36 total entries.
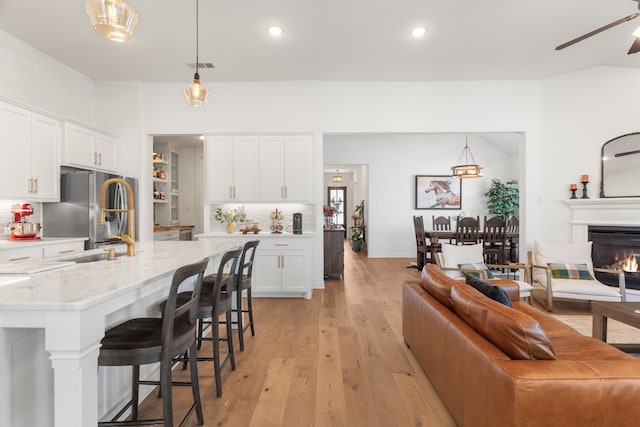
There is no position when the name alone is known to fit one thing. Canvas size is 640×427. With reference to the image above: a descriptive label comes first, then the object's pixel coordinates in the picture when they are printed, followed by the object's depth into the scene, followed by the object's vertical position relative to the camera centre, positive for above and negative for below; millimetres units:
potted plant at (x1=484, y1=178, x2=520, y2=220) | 8461 +316
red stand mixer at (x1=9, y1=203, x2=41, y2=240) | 3658 -136
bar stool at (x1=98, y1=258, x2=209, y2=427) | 1505 -596
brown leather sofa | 1260 -668
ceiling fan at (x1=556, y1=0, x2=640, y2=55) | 2627 +1445
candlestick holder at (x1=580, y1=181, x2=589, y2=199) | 4986 +316
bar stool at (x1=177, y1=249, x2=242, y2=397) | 2254 -643
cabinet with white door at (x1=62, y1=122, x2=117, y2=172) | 4215 +852
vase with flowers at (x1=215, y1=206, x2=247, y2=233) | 5352 -61
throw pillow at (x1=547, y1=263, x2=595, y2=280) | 4160 -729
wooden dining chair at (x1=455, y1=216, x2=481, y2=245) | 6355 -375
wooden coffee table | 2502 -789
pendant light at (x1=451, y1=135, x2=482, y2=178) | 6723 +804
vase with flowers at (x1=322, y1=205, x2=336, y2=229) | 6875 -61
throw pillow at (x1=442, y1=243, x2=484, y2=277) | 4254 -539
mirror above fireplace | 4805 +642
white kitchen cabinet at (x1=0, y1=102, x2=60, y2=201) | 3518 +642
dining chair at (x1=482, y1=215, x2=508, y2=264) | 6176 -454
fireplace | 4660 -538
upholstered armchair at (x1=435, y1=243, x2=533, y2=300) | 4094 -609
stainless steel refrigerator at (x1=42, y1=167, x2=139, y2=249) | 4152 +16
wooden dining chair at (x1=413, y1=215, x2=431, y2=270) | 6816 -681
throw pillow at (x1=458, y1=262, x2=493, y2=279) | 3955 -680
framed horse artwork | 8836 +511
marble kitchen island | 1205 -467
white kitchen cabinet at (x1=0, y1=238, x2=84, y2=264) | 3213 -375
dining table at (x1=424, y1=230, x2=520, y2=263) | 6468 -514
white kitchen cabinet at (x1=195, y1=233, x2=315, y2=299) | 4852 -750
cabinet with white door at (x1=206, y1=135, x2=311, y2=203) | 5238 +626
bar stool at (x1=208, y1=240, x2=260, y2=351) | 2779 -601
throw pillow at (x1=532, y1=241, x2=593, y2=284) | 4328 -549
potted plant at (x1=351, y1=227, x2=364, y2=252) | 10110 -829
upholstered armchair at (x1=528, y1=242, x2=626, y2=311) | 3818 -751
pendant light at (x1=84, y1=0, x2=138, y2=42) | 1900 +1107
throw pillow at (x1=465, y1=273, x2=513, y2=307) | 2085 -505
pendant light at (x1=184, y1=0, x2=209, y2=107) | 3090 +1083
